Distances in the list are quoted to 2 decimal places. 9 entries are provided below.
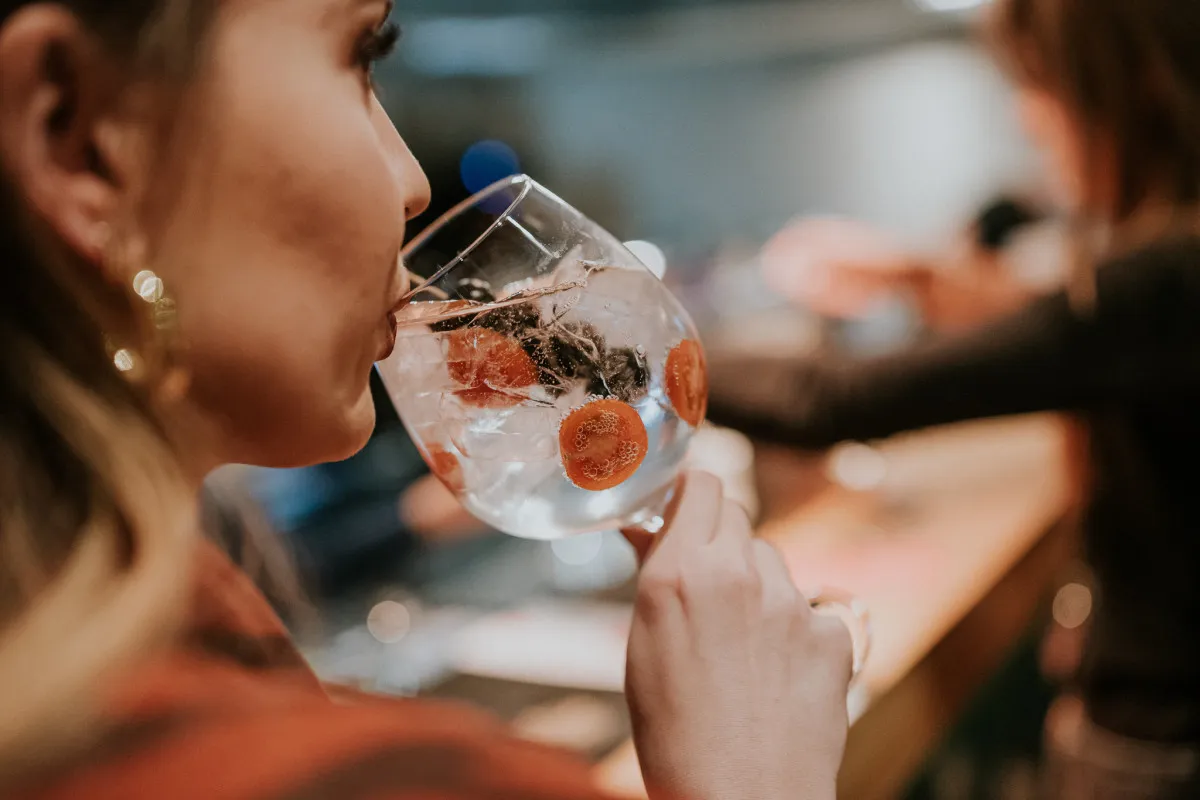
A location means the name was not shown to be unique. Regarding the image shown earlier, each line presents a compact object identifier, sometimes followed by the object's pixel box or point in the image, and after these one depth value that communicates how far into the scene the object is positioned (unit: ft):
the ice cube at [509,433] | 1.73
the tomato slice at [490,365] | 1.70
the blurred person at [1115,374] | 3.82
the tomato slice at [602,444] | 1.73
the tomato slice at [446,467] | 1.86
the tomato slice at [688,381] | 1.86
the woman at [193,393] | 1.24
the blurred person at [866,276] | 5.36
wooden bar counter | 3.61
